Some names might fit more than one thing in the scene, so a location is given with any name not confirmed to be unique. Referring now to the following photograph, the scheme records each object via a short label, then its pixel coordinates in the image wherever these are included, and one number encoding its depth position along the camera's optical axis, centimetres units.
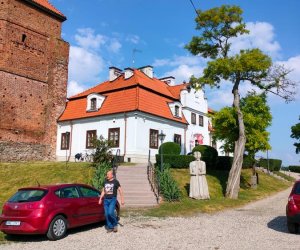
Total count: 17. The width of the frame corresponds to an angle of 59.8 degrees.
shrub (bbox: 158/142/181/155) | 1972
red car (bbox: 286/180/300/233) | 762
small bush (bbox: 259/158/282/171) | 3099
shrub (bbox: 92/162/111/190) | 1345
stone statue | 1394
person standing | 796
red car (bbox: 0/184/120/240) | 703
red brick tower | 2290
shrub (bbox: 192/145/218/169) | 1990
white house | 2220
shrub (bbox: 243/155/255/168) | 2401
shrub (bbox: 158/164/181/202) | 1307
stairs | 1254
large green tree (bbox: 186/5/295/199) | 1516
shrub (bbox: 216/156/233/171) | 2073
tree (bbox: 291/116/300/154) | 4538
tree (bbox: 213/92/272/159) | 1773
